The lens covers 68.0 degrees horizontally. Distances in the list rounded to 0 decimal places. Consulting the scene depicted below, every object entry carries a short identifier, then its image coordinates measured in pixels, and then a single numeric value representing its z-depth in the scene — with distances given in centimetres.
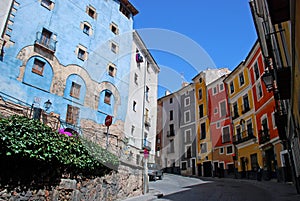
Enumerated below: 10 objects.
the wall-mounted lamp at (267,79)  774
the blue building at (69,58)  1323
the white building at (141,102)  2184
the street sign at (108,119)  1563
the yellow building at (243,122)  2041
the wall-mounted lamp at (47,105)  1420
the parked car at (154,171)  1742
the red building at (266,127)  1581
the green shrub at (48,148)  443
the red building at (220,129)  2509
